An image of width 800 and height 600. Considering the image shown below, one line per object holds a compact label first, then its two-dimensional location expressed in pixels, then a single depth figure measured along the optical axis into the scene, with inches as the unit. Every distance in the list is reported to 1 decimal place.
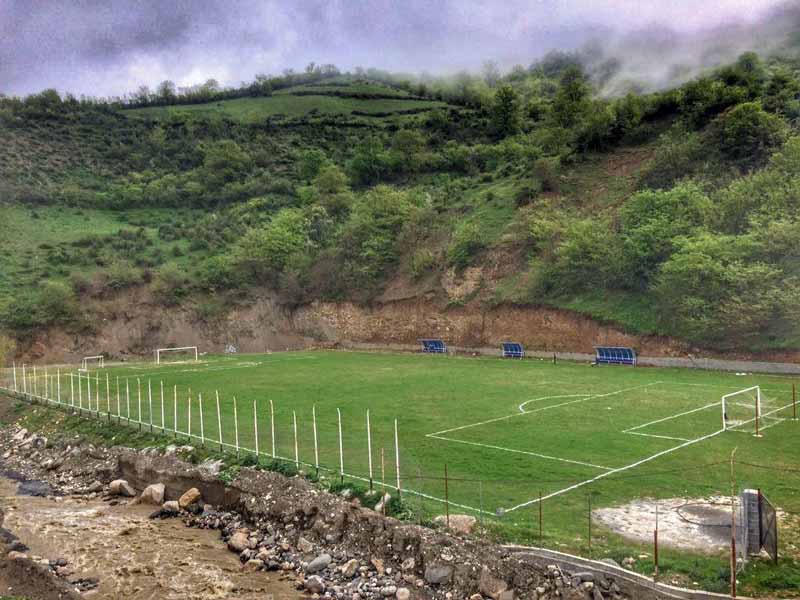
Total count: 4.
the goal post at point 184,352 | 2017.2
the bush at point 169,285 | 2241.6
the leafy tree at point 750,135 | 1818.4
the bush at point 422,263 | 2178.9
